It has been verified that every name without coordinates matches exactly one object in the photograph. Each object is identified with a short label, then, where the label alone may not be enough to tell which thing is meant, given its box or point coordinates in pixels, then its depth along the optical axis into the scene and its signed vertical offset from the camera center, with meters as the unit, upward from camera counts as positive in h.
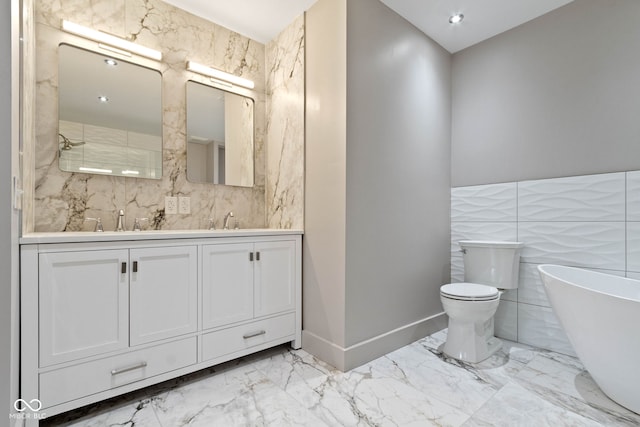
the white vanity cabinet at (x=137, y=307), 1.34 -0.51
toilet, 2.00 -0.54
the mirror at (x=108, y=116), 1.84 +0.59
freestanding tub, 1.40 -0.58
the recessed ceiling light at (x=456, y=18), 2.32 +1.48
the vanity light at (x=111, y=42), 1.83 +1.06
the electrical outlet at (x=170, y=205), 2.15 +0.03
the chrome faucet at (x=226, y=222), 2.41 -0.09
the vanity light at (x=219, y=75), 2.27 +1.05
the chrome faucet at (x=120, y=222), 1.93 -0.08
